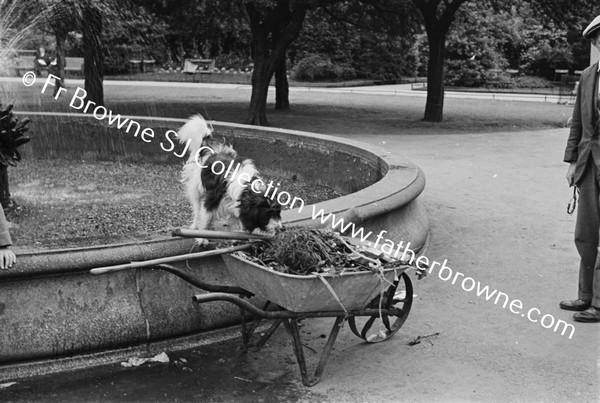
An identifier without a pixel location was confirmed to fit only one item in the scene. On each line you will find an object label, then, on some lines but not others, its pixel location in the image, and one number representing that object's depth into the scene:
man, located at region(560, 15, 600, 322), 6.40
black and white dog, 5.28
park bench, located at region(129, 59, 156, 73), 46.44
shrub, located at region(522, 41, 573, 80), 41.69
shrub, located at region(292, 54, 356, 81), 41.78
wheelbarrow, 4.75
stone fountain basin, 5.12
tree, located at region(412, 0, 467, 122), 23.03
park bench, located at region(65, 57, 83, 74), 42.09
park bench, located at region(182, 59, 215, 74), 45.25
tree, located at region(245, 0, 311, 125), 20.81
